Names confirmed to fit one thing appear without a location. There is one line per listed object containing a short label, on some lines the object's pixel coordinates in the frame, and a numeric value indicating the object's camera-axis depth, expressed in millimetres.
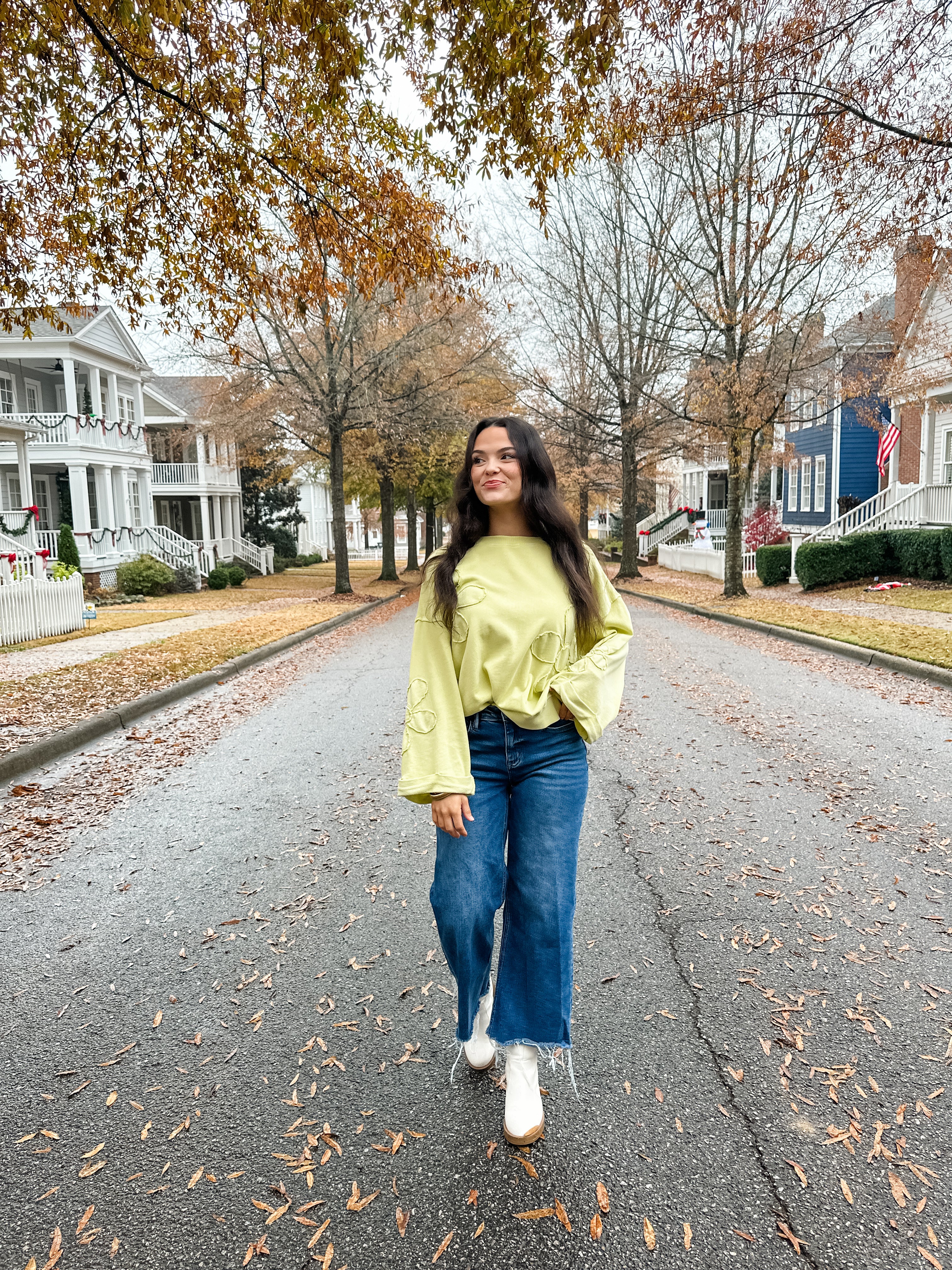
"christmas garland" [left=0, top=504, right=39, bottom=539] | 21156
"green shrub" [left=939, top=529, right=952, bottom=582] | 17875
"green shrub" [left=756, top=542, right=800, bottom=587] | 22797
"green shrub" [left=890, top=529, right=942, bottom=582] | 18500
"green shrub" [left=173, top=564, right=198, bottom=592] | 29672
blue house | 20062
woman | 2402
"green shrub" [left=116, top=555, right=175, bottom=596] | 26781
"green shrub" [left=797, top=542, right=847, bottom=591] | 19797
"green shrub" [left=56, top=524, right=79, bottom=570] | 23156
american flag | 22109
